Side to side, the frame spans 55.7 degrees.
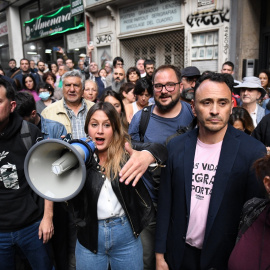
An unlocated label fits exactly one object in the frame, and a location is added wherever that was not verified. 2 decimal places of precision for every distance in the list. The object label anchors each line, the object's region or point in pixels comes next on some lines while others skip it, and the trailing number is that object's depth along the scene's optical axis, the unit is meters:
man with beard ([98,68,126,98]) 5.36
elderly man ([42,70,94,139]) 3.05
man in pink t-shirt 1.55
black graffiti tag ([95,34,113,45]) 10.39
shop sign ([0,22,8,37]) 17.29
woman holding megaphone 1.71
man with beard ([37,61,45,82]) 9.12
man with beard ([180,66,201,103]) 4.05
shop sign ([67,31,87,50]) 11.61
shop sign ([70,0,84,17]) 10.86
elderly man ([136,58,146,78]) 6.43
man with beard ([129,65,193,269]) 2.32
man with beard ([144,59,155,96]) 5.53
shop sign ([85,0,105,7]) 10.13
